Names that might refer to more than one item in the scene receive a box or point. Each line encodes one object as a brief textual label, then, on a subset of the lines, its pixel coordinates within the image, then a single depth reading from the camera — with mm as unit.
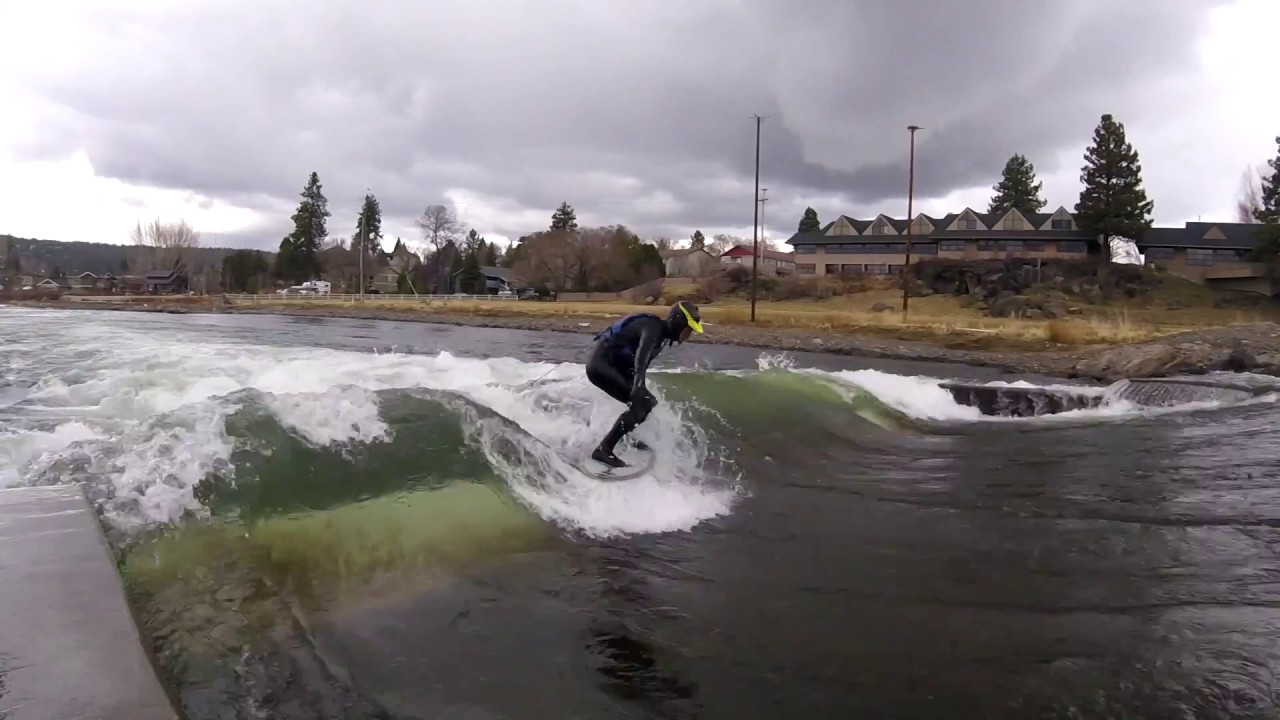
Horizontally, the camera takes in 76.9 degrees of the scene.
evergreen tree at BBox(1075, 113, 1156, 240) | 59438
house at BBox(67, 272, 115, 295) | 87062
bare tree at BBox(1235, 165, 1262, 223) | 71094
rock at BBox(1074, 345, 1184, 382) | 22188
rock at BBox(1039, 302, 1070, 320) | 44912
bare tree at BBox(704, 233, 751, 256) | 132625
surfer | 7309
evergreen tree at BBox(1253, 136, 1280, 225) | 58469
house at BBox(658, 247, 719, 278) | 92562
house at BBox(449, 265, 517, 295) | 90062
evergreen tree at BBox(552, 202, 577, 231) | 105188
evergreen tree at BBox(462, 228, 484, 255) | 110438
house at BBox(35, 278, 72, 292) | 86600
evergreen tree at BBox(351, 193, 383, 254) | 111750
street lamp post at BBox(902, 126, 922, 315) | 44250
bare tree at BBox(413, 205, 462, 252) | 103125
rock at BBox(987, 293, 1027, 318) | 46469
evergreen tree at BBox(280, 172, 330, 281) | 97375
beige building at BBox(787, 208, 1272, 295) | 59688
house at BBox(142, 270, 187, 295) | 88625
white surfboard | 7434
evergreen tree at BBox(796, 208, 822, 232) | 103750
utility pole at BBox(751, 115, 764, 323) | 41769
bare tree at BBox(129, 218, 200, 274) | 110062
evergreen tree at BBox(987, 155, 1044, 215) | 82875
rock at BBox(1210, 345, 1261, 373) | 21547
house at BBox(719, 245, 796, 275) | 93625
